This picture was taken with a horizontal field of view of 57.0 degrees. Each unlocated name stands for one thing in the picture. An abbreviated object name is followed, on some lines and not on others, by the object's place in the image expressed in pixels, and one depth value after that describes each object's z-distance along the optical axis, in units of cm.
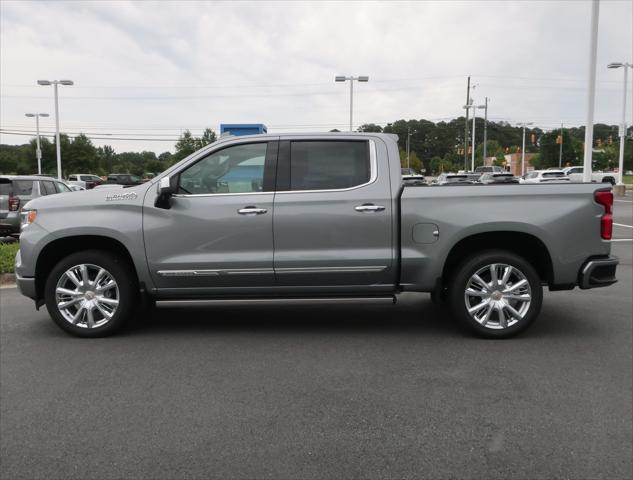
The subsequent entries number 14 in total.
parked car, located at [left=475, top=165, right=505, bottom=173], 5389
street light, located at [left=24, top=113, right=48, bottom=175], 4952
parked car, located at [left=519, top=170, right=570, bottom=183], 3872
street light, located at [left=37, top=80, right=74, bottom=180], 3628
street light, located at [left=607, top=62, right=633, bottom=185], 4004
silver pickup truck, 540
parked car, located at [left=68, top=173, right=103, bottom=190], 4372
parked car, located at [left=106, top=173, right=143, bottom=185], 3728
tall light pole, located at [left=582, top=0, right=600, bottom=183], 1619
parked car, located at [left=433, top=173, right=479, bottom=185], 2291
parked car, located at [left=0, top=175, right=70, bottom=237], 1401
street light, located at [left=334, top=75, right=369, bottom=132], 3369
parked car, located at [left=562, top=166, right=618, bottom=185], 4609
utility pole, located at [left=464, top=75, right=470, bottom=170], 5659
